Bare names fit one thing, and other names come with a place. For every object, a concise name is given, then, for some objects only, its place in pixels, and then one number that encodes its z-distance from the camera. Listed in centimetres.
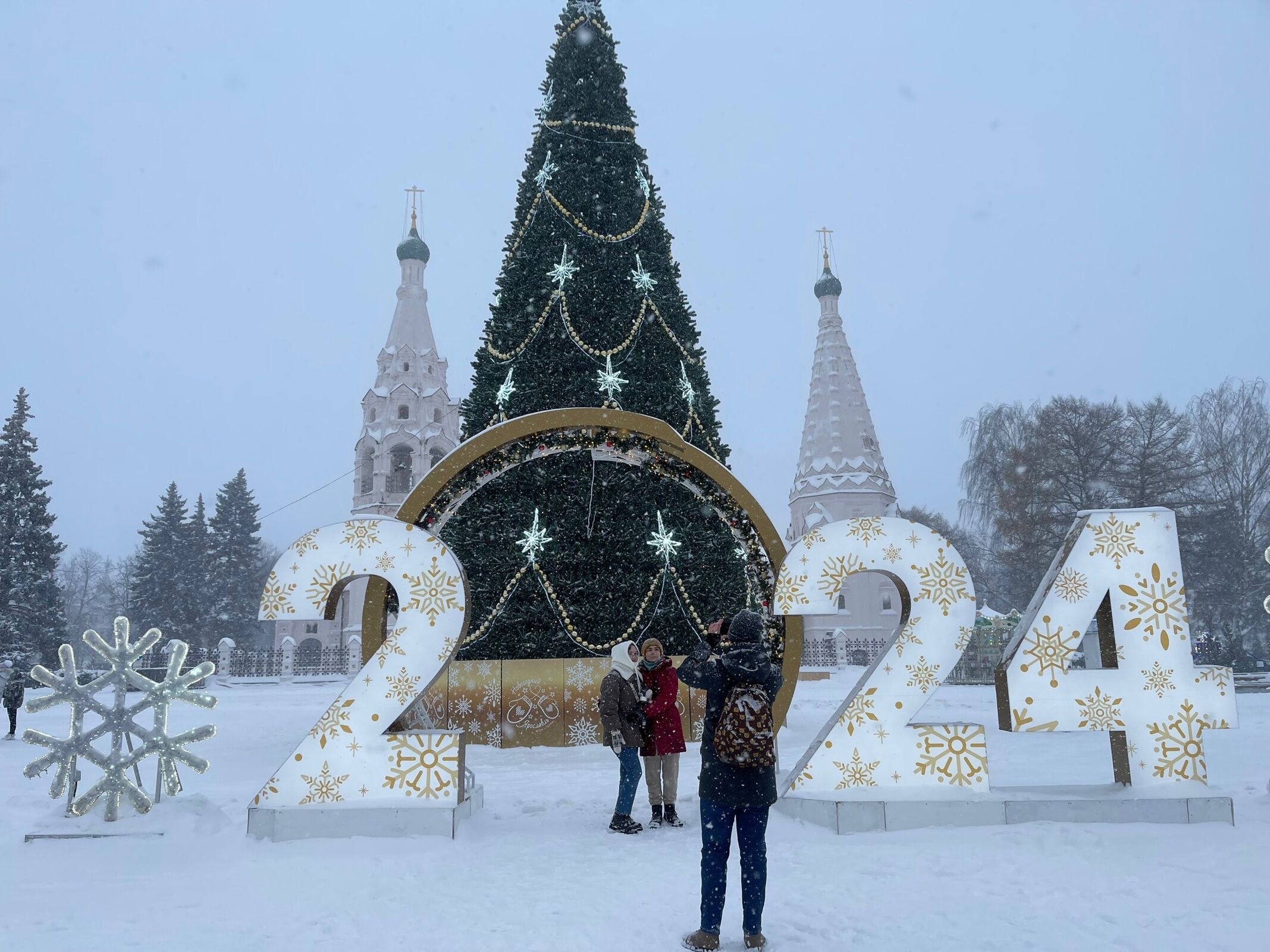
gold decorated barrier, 1156
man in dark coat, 414
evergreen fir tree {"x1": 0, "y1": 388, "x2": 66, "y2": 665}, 3048
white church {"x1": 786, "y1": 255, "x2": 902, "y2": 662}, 4338
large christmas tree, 1223
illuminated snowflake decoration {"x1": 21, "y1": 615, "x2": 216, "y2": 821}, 650
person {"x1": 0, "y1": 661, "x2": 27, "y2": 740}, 1416
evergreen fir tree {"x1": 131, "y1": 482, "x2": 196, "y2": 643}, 4266
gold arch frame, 916
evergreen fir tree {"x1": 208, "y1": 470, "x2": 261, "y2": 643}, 4441
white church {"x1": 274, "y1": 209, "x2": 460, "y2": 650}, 4325
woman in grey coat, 673
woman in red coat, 684
